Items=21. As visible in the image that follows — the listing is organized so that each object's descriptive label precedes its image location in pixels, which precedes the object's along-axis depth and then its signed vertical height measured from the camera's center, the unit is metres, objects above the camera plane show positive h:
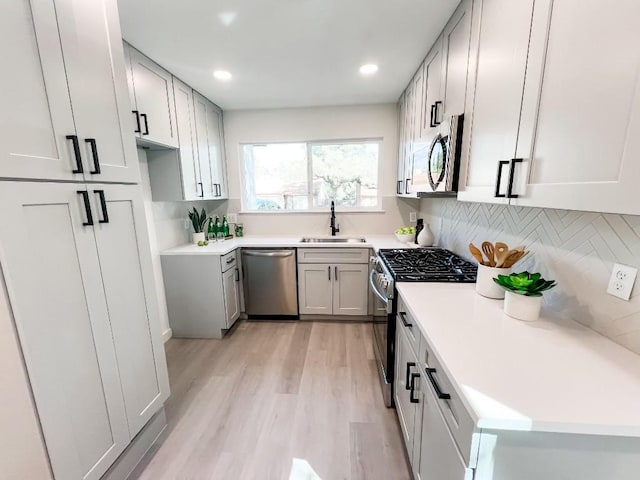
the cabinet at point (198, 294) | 2.64 -0.94
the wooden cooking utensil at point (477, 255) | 1.40 -0.31
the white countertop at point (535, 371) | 0.64 -0.52
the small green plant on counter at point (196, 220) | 3.02 -0.25
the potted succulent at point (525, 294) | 1.08 -0.41
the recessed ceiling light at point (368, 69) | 2.23 +1.07
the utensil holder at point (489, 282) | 1.31 -0.43
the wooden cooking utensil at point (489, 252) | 1.35 -0.29
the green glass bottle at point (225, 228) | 3.36 -0.38
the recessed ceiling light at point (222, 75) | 2.30 +1.05
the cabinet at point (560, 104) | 0.65 +0.27
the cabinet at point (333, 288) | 2.96 -1.02
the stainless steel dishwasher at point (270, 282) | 2.97 -0.94
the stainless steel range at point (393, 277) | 1.63 -0.49
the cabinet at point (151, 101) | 1.90 +0.75
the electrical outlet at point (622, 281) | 0.87 -0.29
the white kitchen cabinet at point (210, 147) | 2.81 +0.56
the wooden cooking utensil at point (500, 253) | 1.29 -0.28
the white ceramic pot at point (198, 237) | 2.98 -0.43
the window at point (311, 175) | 3.42 +0.27
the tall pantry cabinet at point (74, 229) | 0.93 -0.12
